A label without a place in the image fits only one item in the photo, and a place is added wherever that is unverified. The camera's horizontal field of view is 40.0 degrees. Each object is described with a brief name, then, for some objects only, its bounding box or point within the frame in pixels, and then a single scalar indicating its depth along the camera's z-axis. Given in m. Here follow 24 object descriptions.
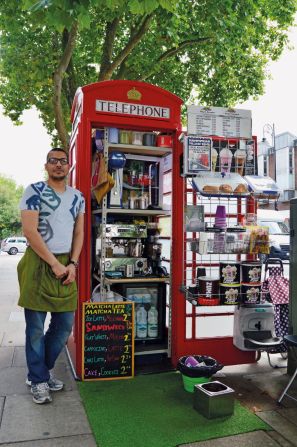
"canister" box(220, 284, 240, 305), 4.09
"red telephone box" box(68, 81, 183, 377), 4.25
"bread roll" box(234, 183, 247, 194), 4.15
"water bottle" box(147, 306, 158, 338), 4.73
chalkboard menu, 4.08
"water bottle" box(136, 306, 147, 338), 4.67
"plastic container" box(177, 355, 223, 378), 3.77
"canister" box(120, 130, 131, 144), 4.45
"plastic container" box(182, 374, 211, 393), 3.82
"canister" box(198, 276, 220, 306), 4.01
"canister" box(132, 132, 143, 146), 4.52
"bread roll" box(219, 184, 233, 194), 4.09
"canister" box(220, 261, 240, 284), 4.11
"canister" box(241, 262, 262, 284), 4.15
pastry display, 4.07
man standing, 3.60
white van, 17.45
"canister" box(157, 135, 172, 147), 4.59
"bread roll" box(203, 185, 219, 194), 4.06
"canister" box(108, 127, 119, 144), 4.33
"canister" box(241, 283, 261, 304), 4.16
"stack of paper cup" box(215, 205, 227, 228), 4.23
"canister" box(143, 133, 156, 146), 4.57
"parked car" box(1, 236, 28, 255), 36.75
